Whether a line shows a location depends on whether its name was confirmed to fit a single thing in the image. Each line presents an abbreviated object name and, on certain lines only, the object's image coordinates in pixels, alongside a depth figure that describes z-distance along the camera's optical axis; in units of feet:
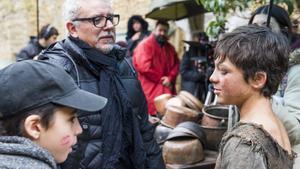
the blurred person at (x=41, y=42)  19.71
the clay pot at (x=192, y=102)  11.40
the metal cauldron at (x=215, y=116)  10.16
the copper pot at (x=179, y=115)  11.02
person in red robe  17.83
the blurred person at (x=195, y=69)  17.62
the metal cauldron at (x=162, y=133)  10.76
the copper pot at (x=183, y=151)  9.46
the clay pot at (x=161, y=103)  13.15
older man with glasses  6.48
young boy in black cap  3.83
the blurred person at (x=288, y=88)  6.12
